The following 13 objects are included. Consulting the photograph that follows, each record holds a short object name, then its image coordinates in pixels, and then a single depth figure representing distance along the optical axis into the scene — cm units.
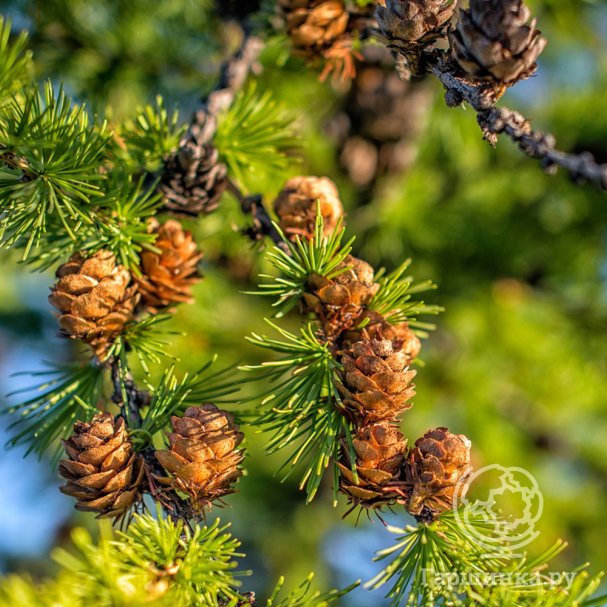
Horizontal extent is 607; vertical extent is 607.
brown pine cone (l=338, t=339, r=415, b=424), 52
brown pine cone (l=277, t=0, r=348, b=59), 57
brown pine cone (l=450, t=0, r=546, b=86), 49
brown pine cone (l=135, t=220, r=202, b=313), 56
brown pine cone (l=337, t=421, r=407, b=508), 51
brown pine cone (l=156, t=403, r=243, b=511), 51
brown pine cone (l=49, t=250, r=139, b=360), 54
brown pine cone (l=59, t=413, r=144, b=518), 51
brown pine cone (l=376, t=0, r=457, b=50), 52
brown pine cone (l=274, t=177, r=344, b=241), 56
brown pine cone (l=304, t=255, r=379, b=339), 53
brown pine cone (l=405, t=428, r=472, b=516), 51
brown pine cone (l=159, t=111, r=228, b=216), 56
